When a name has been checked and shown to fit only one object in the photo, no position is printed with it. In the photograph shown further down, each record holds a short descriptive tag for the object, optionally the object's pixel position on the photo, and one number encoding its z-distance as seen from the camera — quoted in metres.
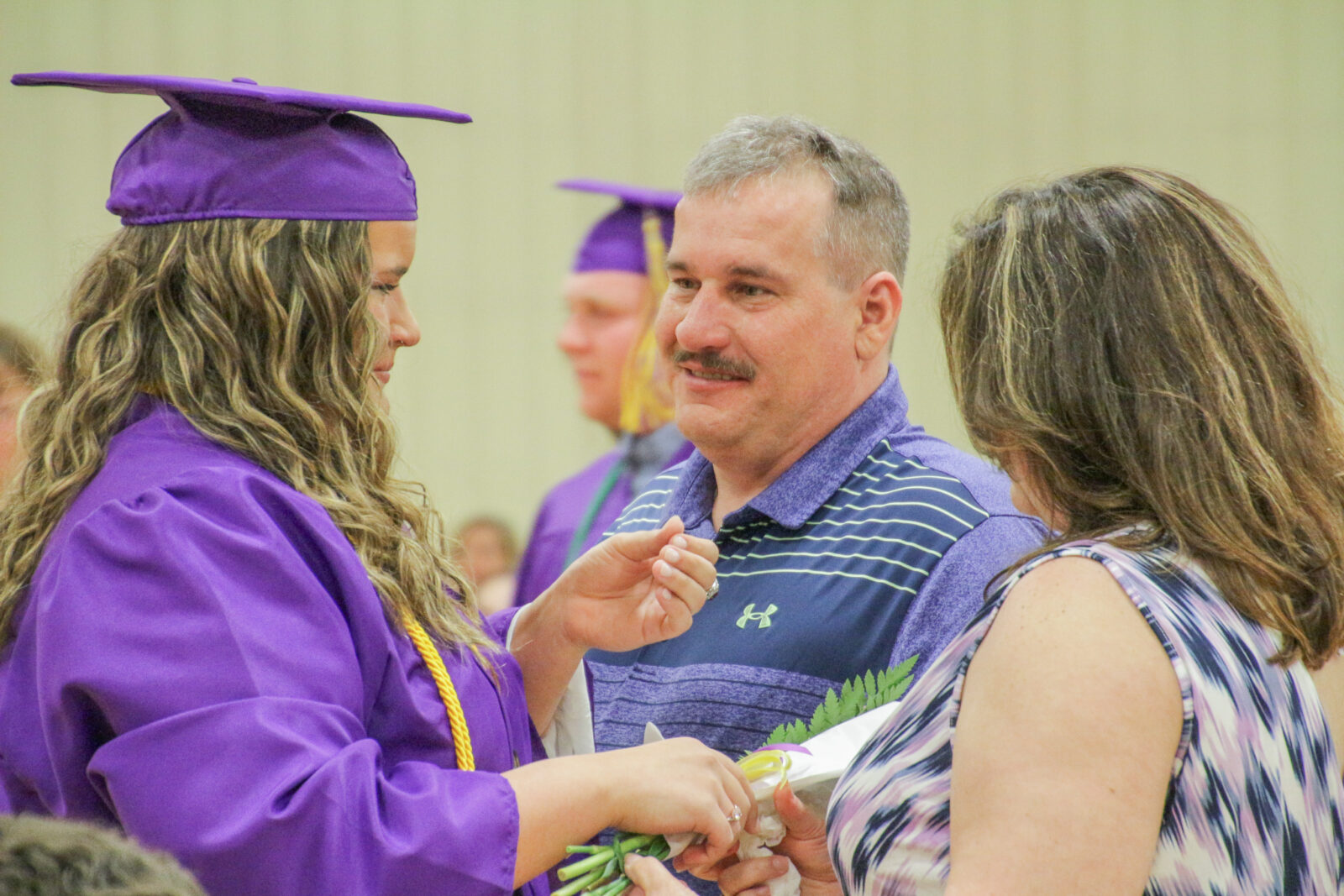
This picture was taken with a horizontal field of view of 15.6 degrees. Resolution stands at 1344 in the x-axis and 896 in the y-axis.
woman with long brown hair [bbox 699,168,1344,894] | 2.77
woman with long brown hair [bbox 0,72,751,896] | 2.83
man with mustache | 3.09
